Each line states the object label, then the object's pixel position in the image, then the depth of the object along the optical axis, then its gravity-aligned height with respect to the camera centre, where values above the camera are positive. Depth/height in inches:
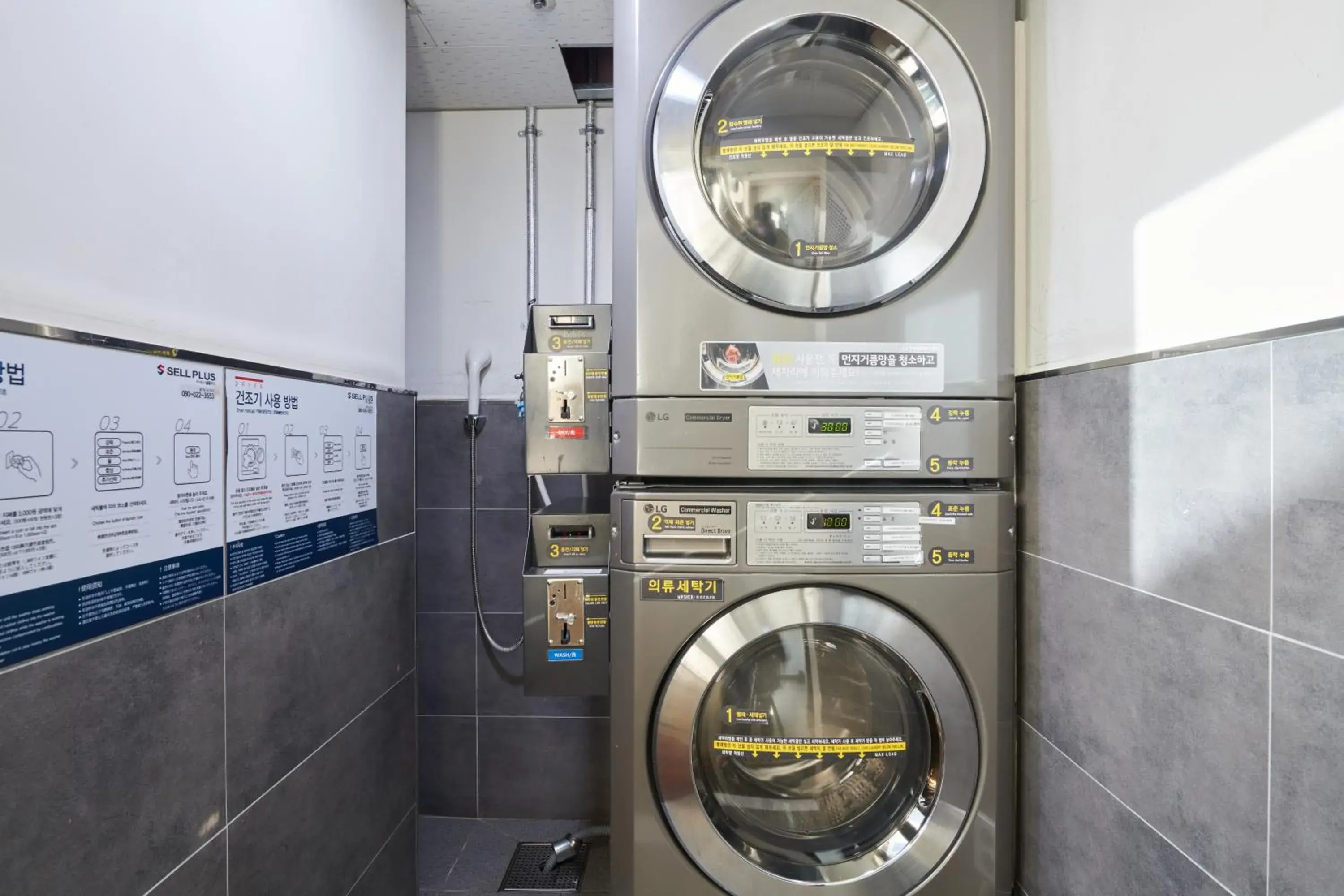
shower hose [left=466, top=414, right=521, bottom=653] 71.6 -17.6
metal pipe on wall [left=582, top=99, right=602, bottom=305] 72.7 +30.6
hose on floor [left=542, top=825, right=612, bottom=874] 63.9 -44.0
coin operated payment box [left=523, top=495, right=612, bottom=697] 45.1 -14.1
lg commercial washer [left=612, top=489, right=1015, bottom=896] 39.0 -15.7
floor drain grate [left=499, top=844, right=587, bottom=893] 61.5 -45.4
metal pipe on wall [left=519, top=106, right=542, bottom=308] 73.2 +30.4
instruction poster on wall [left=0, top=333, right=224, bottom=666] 24.1 -2.0
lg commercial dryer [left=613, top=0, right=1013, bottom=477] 39.1 +15.3
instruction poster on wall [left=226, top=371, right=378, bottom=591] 36.5 -1.8
